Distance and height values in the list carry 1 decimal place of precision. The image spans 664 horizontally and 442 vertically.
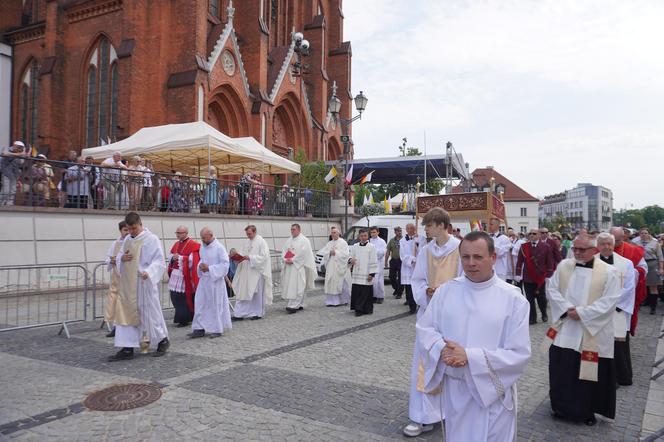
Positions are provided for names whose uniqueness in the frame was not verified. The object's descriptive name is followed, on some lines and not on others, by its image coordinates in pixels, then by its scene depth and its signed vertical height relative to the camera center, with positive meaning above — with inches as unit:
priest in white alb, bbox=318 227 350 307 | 468.1 -46.9
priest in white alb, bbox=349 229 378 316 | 418.3 -45.7
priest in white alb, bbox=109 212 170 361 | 266.1 -41.4
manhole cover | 190.4 -72.8
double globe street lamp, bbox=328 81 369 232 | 729.0 +175.9
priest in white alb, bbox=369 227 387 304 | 490.0 -41.6
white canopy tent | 590.9 +89.2
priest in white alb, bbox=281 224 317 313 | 436.1 -44.9
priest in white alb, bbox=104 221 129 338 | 274.5 -38.1
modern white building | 4628.4 +217.0
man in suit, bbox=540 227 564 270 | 397.1 -16.7
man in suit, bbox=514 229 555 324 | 393.4 -36.7
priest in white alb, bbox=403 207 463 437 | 217.8 -17.3
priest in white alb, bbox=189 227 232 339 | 330.0 -50.0
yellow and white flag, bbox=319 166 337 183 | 825.5 +79.4
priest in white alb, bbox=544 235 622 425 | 184.5 -43.9
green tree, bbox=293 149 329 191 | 952.3 +93.0
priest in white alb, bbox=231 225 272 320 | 407.2 -49.1
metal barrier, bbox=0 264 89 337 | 347.3 -69.8
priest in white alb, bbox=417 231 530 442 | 110.6 -29.2
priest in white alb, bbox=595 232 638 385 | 220.1 -37.3
